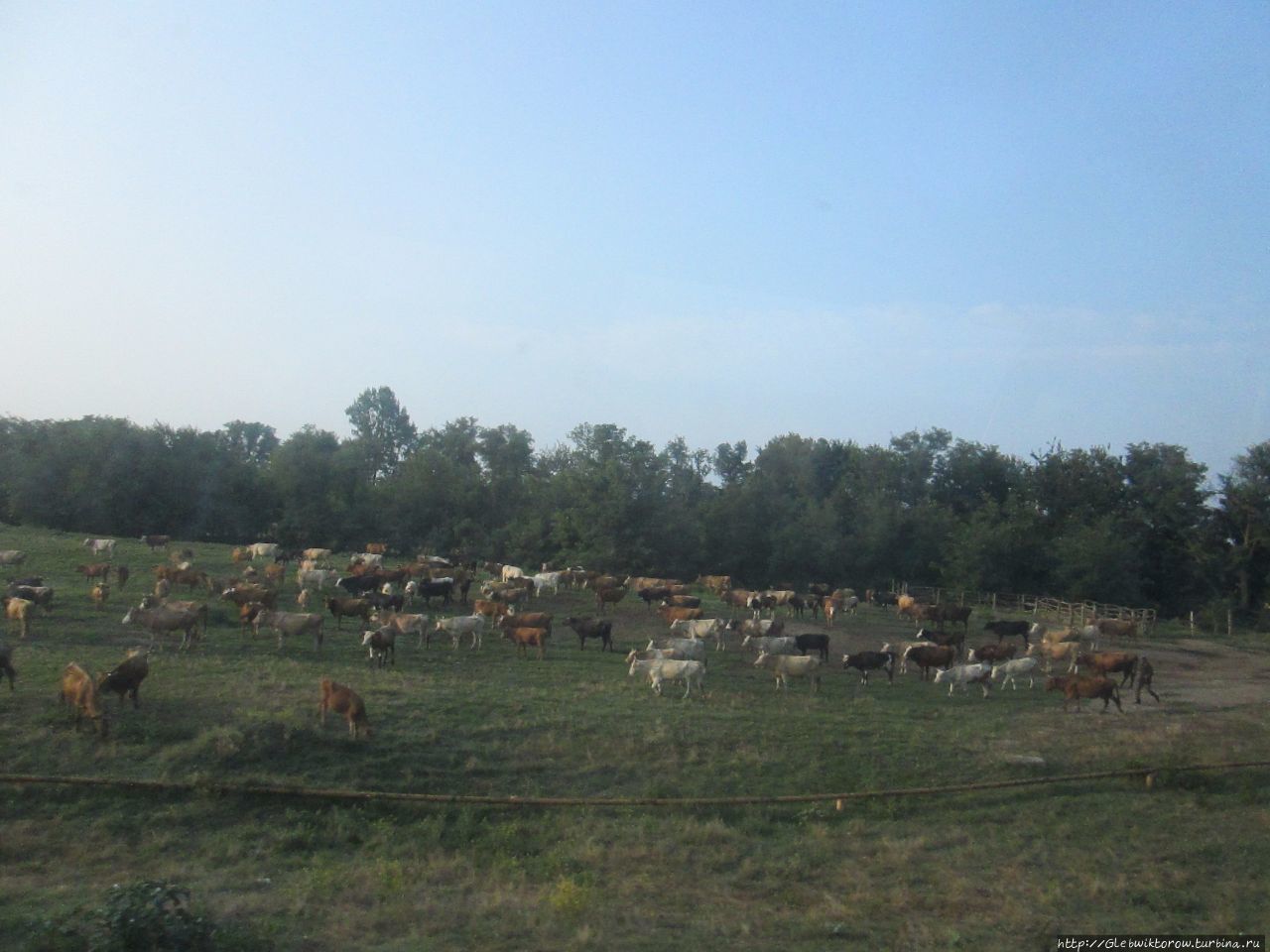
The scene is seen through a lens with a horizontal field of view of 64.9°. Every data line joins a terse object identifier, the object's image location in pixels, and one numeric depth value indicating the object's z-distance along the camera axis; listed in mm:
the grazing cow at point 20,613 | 27000
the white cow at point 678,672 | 25969
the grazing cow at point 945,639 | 35406
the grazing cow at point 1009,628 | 41250
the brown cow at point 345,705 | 19312
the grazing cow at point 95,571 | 35469
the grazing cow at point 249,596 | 33312
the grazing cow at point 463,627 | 31656
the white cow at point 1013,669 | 30562
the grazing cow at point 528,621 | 33156
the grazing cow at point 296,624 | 28750
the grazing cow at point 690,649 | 30422
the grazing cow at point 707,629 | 35312
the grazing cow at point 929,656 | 32031
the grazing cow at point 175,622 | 26797
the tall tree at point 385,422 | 124625
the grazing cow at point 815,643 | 33312
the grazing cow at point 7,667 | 20453
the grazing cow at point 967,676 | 29438
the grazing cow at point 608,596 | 42094
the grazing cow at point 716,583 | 54109
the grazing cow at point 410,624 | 31078
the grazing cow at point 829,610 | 42875
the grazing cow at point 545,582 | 45500
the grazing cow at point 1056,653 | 34906
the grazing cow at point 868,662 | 30109
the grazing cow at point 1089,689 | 26438
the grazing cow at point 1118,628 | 43850
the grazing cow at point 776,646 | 33406
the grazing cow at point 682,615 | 38562
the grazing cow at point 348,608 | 32656
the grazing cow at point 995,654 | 34312
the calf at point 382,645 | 27203
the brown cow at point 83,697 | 18422
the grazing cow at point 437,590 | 37531
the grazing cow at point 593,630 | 33188
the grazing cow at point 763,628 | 35500
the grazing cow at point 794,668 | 28297
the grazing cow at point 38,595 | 29766
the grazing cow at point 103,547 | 43156
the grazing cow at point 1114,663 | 30875
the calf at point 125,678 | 19828
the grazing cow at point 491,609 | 35375
